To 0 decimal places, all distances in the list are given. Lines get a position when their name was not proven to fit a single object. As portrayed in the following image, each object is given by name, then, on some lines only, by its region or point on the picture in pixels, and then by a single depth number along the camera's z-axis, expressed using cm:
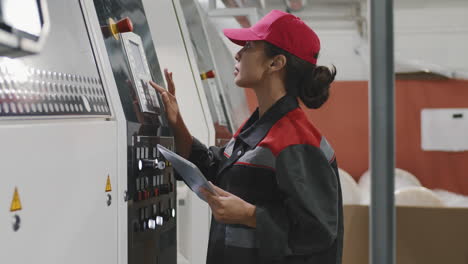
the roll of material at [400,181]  582
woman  148
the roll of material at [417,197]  418
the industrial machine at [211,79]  312
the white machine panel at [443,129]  634
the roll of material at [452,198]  543
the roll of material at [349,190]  555
